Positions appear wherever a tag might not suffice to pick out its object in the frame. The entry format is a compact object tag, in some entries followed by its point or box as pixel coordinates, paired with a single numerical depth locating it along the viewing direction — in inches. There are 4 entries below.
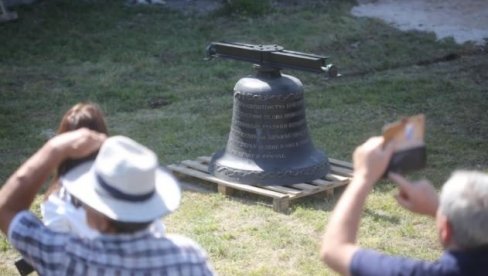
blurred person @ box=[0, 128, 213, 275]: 220.1
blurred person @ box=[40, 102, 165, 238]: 285.8
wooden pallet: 493.6
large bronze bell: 508.4
